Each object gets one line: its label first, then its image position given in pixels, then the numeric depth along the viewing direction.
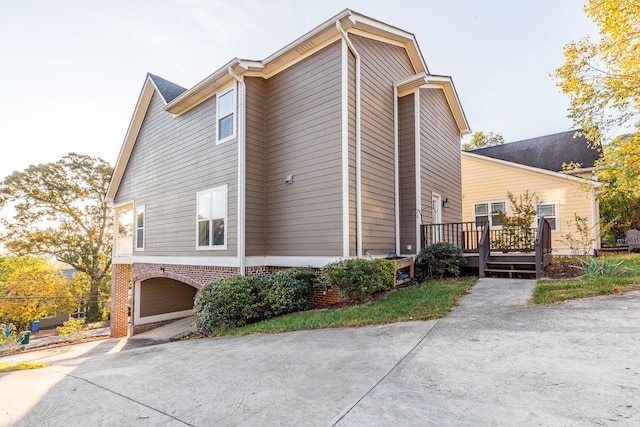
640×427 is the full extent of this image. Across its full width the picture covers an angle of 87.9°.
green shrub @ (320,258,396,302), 6.77
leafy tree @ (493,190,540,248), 9.86
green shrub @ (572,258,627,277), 6.97
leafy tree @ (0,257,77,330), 21.09
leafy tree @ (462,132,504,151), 30.83
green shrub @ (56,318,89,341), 15.09
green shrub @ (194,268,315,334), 7.22
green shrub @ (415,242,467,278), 8.79
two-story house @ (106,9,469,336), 7.86
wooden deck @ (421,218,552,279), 8.30
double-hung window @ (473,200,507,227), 14.71
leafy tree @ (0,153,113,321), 20.58
